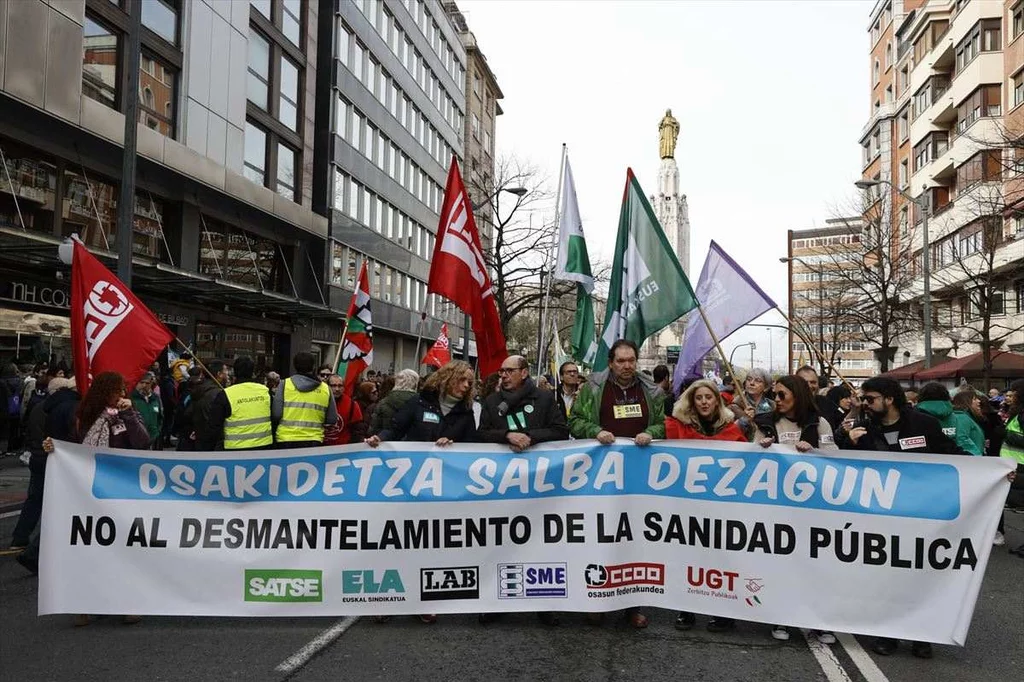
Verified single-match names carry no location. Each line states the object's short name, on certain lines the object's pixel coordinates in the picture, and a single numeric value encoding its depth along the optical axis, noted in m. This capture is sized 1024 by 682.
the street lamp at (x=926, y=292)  25.81
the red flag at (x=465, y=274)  8.92
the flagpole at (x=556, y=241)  11.41
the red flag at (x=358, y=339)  11.67
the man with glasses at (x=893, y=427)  5.84
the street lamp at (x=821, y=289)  44.38
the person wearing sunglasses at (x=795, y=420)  6.16
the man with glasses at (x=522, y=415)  6.44
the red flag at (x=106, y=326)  6.89
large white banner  5.57
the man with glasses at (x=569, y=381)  10.07
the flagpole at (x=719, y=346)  7.50
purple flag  8.91
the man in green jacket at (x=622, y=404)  6.35
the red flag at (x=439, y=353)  16.03
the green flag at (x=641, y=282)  8.21
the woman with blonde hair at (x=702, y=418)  6.12
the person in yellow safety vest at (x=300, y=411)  7.56
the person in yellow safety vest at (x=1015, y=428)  9.55
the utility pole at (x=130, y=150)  12.52
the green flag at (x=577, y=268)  10.88
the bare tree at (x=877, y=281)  35.62
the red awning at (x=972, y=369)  25.11
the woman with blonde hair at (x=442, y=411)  6.55
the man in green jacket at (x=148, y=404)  9.36
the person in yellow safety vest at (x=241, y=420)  7.35
